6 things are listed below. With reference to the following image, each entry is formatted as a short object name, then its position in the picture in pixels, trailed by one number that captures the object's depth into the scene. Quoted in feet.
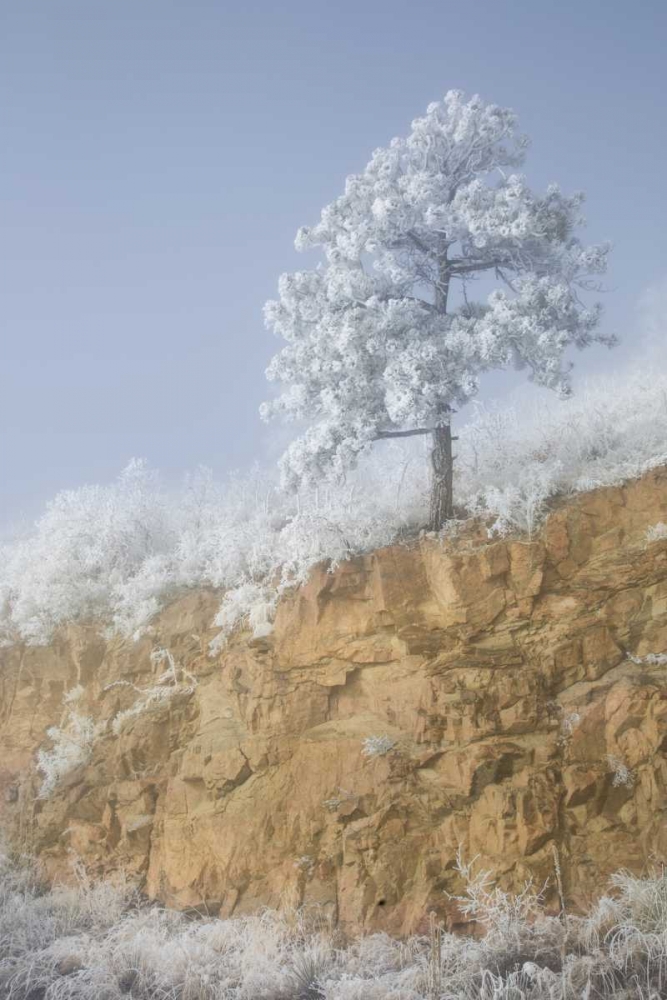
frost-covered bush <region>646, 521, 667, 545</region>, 30.01
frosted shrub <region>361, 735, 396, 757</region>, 30.53
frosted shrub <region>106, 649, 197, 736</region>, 36.14
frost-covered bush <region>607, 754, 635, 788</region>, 27.91
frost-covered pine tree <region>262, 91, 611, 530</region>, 33.42
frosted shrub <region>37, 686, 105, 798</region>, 36.73
